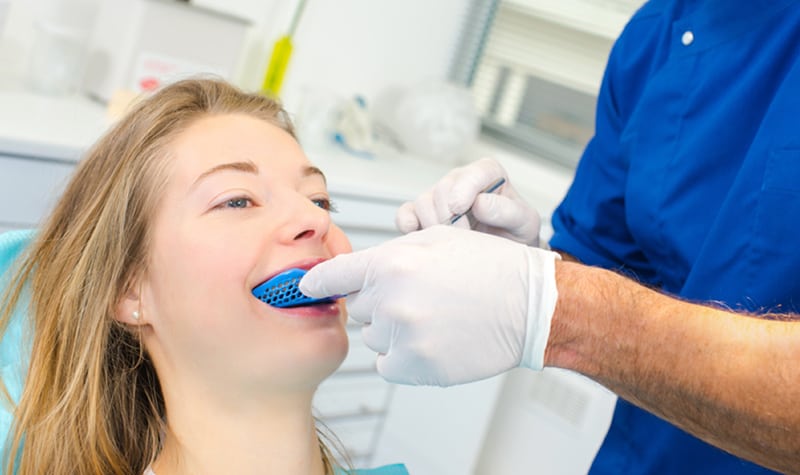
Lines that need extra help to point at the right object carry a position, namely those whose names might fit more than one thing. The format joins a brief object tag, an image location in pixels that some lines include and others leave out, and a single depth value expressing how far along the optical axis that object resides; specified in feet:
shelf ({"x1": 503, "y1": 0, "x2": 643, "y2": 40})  10.43
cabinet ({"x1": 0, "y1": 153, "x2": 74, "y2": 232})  5.43
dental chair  4.45
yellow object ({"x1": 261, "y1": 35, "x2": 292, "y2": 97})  8.48
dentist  3.10
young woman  3.88
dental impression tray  3.75
